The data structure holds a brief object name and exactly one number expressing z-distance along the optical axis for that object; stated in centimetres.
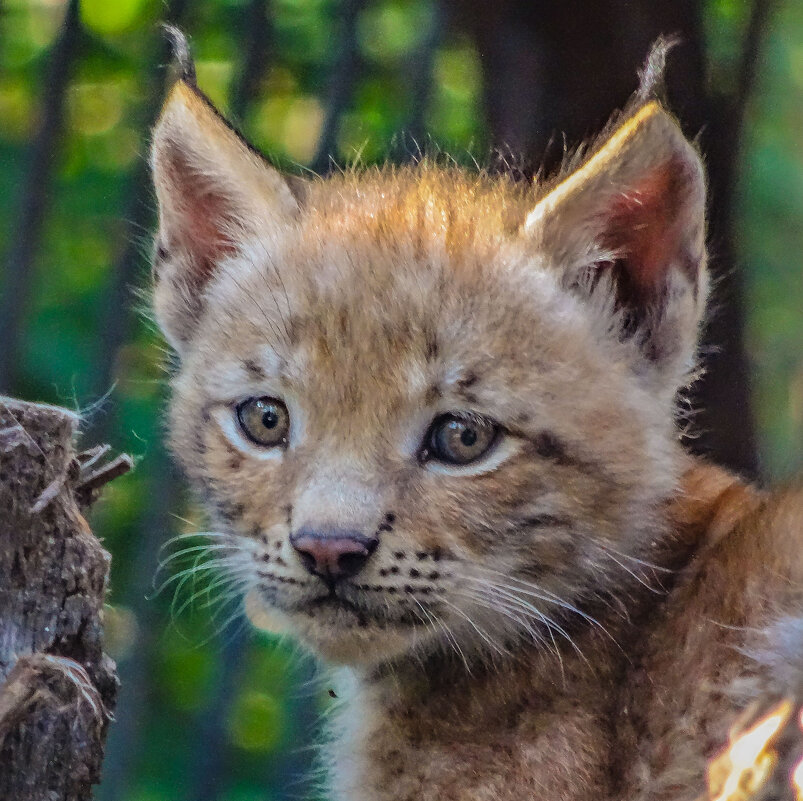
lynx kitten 258
